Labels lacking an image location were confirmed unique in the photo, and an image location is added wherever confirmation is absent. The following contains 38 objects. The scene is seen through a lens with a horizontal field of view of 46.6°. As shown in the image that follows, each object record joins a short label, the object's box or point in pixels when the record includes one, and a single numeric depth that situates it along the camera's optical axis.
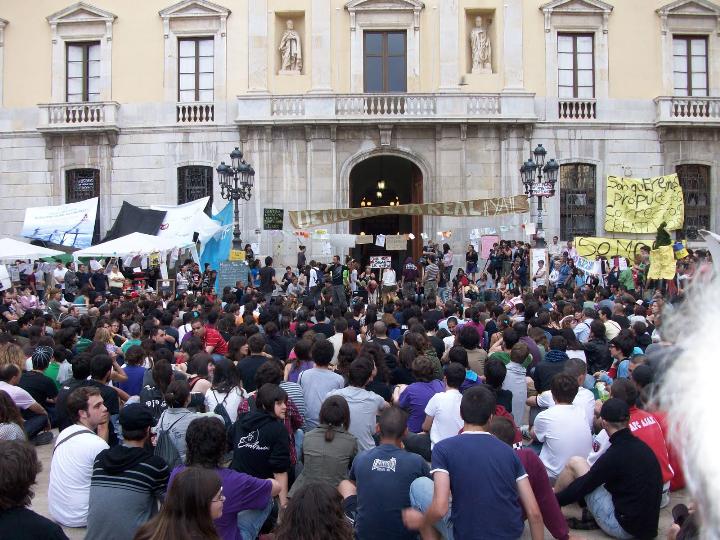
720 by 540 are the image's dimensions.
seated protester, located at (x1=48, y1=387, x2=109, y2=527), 6.11
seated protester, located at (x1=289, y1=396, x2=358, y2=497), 6.06
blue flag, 22.67
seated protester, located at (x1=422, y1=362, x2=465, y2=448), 6.97
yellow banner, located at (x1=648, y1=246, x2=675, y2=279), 18.61
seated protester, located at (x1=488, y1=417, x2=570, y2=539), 5.51
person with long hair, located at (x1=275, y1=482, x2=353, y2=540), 3.64
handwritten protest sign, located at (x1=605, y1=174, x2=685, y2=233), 27.22
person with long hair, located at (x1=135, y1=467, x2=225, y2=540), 3.95
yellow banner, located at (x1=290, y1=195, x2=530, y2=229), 24.48
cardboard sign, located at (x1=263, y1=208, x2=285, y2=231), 26.39
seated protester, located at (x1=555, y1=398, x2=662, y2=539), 6.12
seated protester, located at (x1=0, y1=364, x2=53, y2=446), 8.37
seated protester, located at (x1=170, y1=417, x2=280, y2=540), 5.11
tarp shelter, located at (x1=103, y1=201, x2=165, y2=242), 24.08
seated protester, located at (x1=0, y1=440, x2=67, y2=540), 3.85
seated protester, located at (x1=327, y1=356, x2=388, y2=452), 7.05
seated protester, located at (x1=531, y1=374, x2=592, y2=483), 7.07
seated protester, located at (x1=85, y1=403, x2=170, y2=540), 5.19
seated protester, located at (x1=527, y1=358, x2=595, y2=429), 7.57
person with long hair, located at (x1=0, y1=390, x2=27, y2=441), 6.31
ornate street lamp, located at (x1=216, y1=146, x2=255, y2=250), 22.72
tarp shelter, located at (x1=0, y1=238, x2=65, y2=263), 20.69
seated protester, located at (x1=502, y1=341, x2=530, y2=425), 8.63
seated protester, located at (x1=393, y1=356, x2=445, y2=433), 7.71
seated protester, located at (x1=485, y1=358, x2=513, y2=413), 7.59
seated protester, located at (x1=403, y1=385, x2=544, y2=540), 4.95
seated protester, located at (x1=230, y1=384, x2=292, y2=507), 6.00
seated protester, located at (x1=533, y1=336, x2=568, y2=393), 8.77
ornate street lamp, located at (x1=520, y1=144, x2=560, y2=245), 21.36
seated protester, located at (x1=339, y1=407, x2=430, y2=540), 5.32
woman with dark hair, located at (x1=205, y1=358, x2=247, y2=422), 7.44
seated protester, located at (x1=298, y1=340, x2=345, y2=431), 7.75
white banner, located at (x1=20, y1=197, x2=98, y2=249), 25.75
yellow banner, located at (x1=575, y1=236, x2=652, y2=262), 25.70
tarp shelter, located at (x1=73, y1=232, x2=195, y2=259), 20.50
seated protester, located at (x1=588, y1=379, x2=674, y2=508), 6.61
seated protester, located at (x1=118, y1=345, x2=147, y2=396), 8.92
